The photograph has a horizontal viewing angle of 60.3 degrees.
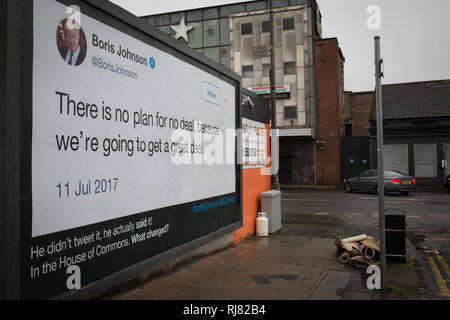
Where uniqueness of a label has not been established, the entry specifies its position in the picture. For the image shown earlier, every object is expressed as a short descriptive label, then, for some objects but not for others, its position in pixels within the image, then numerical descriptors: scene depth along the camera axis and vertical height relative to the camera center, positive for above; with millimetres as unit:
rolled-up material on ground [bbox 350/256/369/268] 6910 -1706
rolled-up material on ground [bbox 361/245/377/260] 7004 -1558
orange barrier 9359 -812
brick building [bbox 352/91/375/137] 45094 +6816
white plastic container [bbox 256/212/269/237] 9898 -1505
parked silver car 20906 -911
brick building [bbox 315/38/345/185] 30703 +4575
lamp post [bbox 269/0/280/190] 12094 +2512
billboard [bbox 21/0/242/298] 3713 +234
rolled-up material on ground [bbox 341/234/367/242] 7648 -1430
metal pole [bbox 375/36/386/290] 5406 +144
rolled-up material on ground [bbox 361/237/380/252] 7023 -1424
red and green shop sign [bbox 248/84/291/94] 31250 +6354
